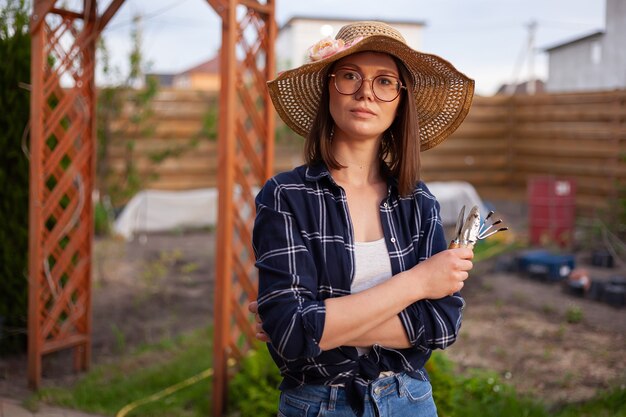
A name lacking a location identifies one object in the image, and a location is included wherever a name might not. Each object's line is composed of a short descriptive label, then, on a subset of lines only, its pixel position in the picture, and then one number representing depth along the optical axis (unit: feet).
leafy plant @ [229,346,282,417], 11.73
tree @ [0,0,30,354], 16.89
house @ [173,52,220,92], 121.49
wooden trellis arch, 13.07
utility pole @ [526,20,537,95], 98.75
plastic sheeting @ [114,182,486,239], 34.65
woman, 5.19
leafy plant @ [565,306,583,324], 19.86
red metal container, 32.83
